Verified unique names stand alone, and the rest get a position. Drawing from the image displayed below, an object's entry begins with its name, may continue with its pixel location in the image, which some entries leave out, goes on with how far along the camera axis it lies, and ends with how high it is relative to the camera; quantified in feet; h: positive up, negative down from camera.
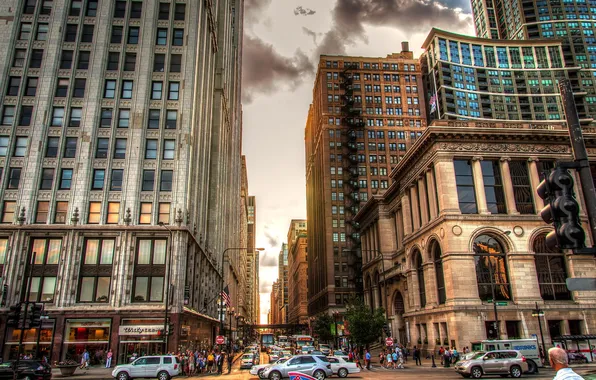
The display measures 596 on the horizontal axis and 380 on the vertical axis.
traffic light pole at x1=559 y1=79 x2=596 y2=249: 20.29 +8.08
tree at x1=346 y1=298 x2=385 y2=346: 166.20 -1.36
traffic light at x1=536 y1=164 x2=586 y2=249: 19.53 +4.94
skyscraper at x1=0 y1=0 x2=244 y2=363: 136.98 +53.88
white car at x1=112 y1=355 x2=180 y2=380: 96.94 -8.93
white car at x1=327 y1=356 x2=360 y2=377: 104.83 -10.07
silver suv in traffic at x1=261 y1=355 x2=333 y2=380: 92.99 -8.93
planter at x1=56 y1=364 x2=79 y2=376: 112.88 -10.09
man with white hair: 16.08 -1.75
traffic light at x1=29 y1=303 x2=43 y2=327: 66.18 +2.14
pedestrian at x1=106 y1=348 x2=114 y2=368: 128.57 -8.78
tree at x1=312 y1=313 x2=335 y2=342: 290.09 -2.07
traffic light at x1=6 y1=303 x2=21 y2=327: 66.13 +2.07
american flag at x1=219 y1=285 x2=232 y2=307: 171.50 +11.88
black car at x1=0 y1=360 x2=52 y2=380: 88.89 -8.17
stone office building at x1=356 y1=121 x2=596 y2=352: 147.13 +27.36
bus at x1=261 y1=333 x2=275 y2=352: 312.29 -11.18
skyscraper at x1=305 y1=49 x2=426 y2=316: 359.05 +154.52
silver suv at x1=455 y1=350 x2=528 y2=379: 95.86 -9.42
